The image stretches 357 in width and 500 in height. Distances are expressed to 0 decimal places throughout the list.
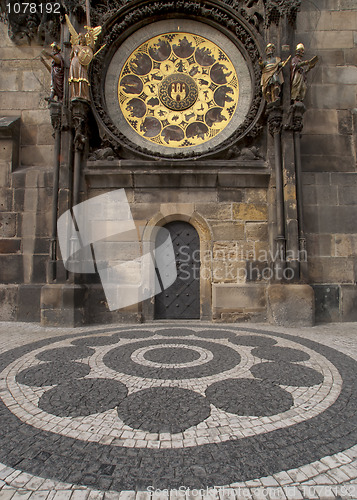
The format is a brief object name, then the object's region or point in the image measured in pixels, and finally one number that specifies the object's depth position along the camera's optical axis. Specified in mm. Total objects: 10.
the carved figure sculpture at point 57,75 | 6270
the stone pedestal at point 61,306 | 5715
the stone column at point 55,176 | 5980
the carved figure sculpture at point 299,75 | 6148
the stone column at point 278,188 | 5992
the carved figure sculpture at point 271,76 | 6111
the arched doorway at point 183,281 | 6453
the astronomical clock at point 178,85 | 6895
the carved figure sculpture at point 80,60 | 6133
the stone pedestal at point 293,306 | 5715
